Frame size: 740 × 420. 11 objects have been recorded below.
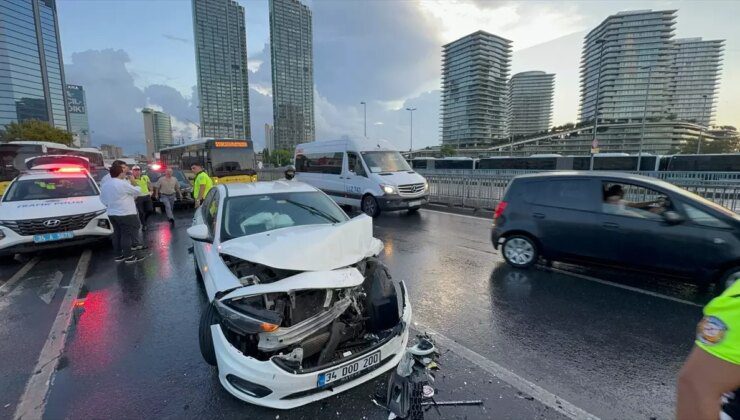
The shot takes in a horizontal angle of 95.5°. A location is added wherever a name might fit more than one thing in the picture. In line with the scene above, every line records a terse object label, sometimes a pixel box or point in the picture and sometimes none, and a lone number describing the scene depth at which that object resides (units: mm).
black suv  4332
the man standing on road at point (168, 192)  10961
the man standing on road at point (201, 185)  9016
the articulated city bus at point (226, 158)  16391
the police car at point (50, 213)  6238
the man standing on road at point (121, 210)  6465
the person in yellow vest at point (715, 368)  1016
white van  10727
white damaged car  2406
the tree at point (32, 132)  42750
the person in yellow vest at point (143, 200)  9617
